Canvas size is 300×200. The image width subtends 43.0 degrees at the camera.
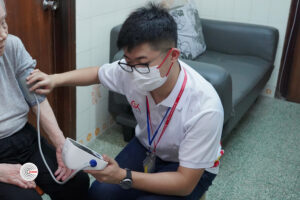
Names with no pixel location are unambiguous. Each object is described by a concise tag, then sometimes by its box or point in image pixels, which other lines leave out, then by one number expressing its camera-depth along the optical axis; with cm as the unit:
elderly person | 133
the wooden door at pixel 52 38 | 186
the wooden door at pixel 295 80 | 334
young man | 132
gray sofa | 220
